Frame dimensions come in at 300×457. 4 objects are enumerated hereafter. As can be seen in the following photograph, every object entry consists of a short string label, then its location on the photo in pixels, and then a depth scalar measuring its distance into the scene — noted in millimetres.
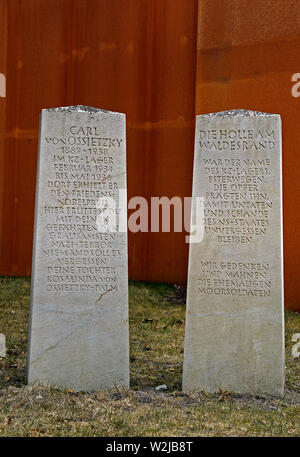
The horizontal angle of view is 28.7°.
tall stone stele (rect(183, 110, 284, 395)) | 5055
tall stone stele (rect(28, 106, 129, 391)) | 5082
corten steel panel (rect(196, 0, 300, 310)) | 8781
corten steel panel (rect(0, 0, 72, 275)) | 10453
